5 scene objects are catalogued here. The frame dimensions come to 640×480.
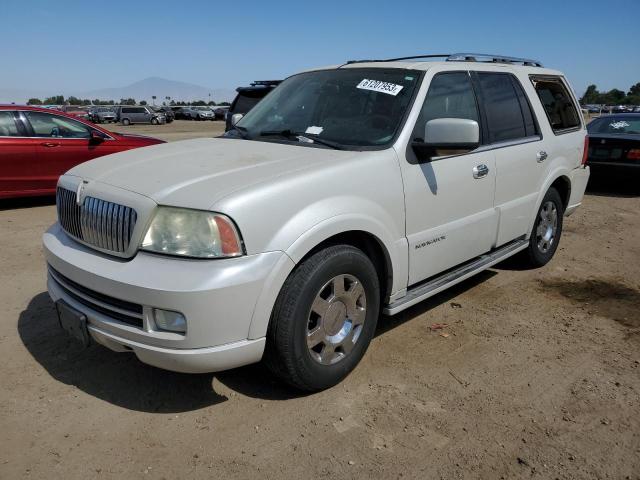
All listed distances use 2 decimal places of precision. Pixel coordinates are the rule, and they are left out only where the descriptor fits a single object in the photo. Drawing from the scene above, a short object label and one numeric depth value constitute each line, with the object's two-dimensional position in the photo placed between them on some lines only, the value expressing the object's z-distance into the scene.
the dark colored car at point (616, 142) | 9.12
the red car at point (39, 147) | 7.70
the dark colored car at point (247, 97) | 10.14
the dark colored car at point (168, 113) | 45.46
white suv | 2.54
